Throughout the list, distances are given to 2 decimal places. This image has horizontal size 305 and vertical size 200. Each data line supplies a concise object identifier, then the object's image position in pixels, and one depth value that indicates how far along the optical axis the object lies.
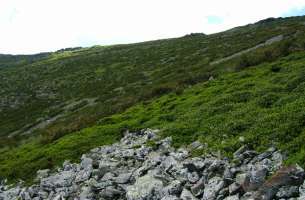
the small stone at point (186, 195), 9.22
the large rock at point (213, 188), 8.90
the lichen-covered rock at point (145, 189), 10.17
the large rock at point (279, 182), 7.92
